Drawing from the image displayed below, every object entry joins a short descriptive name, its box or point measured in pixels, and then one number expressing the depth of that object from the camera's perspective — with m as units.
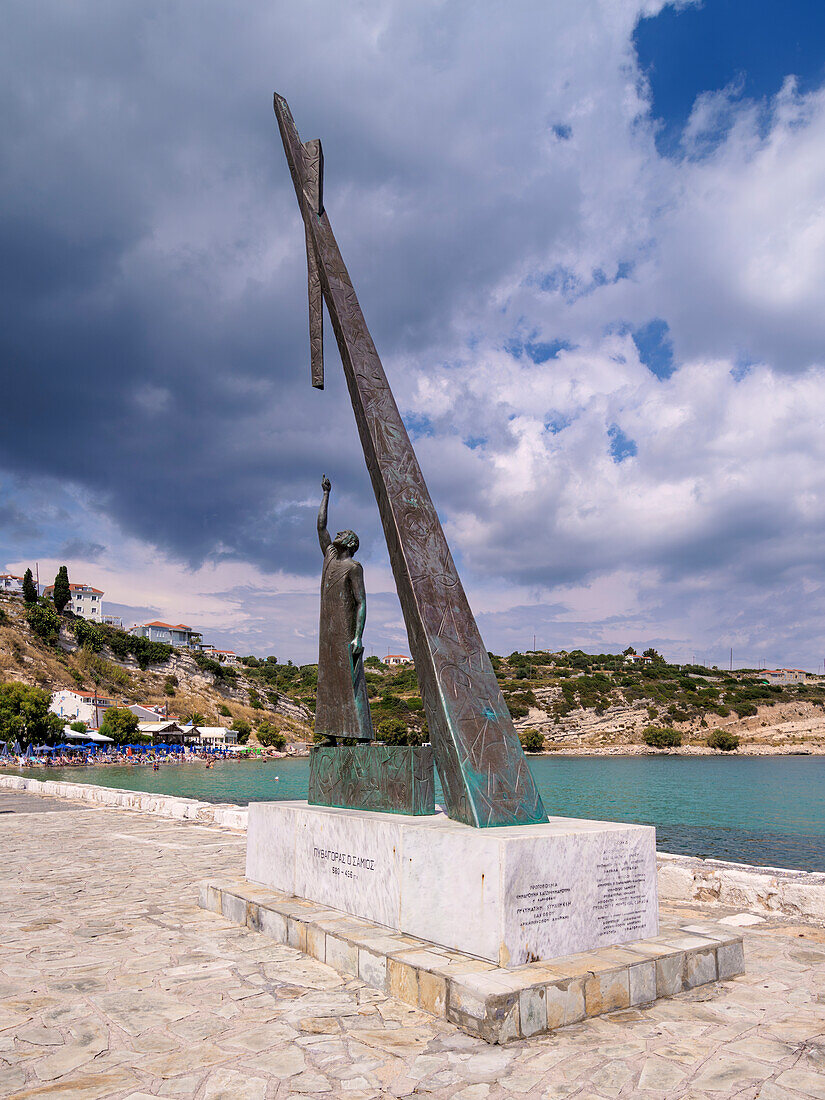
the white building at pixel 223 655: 133.75
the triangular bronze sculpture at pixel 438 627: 5.02
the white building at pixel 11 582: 116.31
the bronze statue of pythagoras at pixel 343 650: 6.64
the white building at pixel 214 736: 72.12
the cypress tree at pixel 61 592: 91.56
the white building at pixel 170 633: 131.96
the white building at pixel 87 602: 121.19
